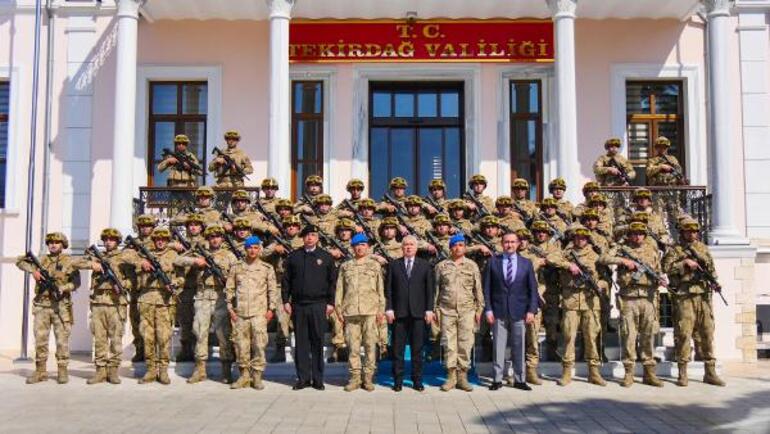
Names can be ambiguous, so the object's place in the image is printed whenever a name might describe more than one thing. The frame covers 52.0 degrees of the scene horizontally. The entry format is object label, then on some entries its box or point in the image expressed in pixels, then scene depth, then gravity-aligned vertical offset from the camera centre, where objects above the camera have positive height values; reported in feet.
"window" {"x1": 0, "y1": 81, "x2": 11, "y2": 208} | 45.50 +7.40
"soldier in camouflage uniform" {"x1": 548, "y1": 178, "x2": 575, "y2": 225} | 34.88 +2.45
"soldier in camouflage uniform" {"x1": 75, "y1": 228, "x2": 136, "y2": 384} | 29.68 -2.48
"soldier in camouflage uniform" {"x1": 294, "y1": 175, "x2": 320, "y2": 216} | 34.53 +2.49
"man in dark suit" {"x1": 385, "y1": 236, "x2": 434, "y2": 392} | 27.94 -1.81
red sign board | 45.42 +12.21
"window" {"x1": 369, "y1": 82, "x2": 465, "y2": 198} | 47.37 +7.22
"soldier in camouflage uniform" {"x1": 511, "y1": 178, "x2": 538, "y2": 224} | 34.53 +2.26
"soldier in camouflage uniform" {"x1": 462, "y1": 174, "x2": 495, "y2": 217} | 35.19 +2.51
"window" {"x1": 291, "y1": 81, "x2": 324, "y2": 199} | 46.11 +7.07
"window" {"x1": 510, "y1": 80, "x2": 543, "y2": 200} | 45.88 +7.06
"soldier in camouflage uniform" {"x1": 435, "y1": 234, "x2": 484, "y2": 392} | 27.94 -2.02
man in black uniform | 28.17 -1.83
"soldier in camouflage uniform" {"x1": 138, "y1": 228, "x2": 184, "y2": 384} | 29.58 -2.50
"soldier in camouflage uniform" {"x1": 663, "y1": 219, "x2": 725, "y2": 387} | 29.35 -1.58
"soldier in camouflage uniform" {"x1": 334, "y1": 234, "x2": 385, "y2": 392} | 27.89 -1.93
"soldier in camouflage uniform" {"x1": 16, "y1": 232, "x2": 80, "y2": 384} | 30.04 -2.15
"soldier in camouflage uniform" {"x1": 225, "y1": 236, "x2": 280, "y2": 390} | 28.37 -2.04
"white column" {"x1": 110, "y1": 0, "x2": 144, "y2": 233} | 39.11 +6.81
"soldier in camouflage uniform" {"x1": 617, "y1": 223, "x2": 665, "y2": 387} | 29.07 -2.08
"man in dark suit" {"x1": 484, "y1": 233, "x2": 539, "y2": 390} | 28.45 -1.89
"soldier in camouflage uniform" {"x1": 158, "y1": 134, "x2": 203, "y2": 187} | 41.14 +4.43
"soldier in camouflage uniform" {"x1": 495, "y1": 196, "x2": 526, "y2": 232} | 33.09 +1.65
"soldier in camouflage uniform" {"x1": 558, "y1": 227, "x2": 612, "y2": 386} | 29.19 -2.09
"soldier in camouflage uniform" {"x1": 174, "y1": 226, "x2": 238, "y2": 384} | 29.48 -2.04
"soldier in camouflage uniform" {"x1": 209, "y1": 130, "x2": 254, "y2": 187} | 40.01 +4.39
